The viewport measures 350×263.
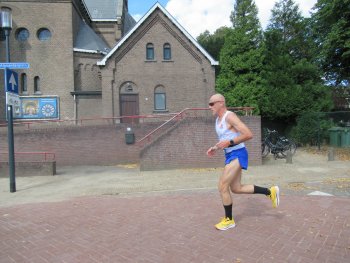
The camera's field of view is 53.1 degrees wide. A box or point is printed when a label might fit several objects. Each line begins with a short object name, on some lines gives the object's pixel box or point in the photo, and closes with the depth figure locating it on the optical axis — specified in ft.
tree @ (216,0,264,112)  84.43
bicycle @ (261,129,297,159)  49.19
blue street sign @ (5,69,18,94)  29.76
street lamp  30.83
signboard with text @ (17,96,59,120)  82.56
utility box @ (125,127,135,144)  58.54
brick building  78.59
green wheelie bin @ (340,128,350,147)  64.85
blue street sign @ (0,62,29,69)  29.94
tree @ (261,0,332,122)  78.38
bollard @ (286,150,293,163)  43.88
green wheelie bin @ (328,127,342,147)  66.44
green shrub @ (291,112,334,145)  69.56
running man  16.57
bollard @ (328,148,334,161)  45.52
